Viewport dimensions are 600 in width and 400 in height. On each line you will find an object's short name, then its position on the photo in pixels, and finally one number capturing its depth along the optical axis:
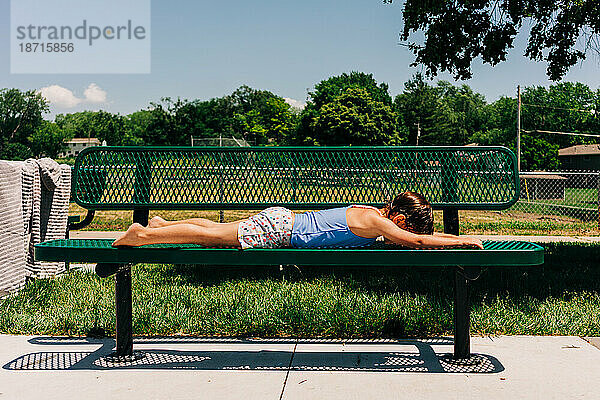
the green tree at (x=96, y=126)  110.31
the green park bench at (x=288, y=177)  4.09
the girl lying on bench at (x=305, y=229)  3.36
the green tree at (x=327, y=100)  68.38
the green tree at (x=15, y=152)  83.88
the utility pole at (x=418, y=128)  76.68
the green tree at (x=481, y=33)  7.44
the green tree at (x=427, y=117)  81.75
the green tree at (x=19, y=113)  97.00
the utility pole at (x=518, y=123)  37.36
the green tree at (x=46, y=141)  97.00
